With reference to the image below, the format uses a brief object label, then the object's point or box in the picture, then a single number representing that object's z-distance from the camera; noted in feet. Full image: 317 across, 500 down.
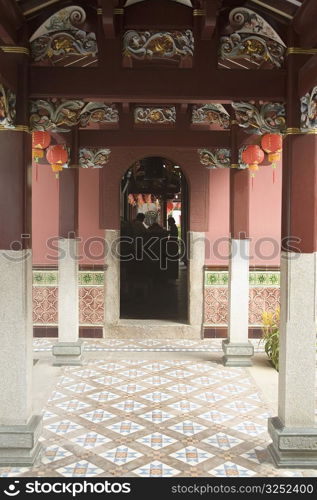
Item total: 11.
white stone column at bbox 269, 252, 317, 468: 16.39
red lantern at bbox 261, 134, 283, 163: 22.09
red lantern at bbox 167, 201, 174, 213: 94.31
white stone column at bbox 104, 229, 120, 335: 33.71
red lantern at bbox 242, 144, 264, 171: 25.32
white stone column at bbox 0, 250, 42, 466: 16.37
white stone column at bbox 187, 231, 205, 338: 33.63
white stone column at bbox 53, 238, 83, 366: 28.02
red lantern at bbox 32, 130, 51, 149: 21.74
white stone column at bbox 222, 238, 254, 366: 28.07
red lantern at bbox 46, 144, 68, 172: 26.27
